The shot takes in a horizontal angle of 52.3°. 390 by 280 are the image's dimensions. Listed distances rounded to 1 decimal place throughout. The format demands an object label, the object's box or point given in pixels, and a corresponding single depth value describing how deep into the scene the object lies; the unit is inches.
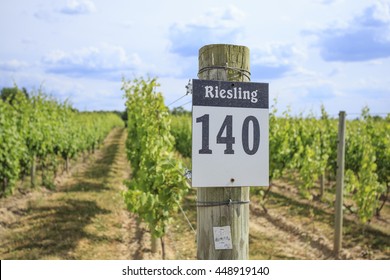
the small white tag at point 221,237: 94.0
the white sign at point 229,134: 90.0
